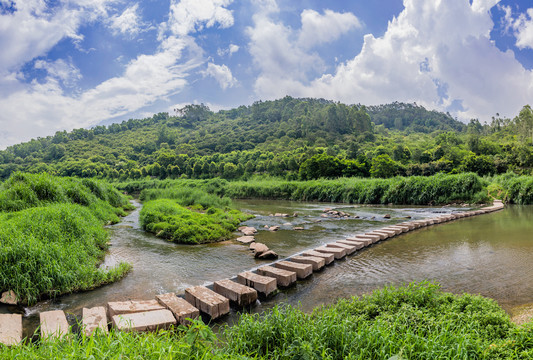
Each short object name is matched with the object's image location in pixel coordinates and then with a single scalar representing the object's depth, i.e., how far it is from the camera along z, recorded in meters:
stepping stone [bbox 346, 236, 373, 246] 9.50
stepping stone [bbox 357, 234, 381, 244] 9.97
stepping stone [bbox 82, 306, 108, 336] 4.18
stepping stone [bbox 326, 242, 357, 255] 8.65
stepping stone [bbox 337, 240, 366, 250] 9.15
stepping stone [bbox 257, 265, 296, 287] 6.13
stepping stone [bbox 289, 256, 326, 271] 7.14
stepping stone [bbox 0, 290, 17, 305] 5.45
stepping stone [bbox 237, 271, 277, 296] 5.65
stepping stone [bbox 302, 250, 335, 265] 7.69
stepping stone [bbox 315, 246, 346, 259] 8.15
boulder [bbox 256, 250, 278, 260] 8.66
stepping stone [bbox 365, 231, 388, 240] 10.47
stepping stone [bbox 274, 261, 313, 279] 6.60
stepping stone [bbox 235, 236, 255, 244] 10.84
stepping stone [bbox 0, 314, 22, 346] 3.89
